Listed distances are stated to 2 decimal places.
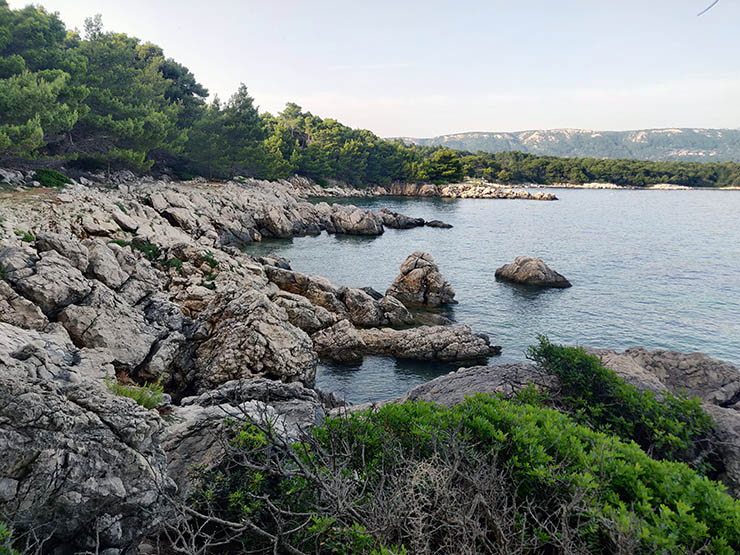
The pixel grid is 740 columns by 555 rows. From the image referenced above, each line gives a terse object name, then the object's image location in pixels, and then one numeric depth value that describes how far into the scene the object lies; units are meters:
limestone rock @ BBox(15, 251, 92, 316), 11.59
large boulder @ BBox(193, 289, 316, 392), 13.59
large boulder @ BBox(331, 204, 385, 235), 56.69
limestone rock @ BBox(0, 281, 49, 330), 10.72
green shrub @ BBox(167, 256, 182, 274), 18.64
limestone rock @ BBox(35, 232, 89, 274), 14.27
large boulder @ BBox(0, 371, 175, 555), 4.82
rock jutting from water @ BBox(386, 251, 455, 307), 28.48
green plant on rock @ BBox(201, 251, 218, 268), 19.67
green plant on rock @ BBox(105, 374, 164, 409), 7.00
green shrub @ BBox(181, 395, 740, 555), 4.34
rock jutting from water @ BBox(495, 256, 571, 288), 33.66
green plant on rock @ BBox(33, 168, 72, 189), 27.30
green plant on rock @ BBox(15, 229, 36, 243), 16.14
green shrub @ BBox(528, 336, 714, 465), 7.71
